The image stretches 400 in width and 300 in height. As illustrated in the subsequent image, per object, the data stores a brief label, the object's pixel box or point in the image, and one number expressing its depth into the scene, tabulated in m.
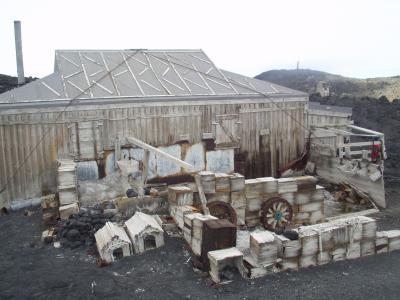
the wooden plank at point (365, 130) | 18.31
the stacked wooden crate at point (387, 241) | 11.68
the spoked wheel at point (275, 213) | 14.16
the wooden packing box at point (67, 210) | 12.78
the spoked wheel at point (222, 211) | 13.45
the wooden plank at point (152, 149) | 13.29
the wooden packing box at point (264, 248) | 10.00
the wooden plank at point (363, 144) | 18.00
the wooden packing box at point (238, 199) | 13.76
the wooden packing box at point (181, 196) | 12.81
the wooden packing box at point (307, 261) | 10.66
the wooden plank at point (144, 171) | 14.70
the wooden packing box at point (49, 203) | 13.55
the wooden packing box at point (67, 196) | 13.13
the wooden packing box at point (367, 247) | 11.45
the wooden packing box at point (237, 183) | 13.65
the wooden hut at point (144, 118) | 15.34
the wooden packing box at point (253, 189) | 14.00
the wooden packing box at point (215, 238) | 10.02
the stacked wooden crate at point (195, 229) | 10.44
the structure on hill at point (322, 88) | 43.66
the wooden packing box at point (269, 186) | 14.21
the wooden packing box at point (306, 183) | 14.66
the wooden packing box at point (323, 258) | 10.83
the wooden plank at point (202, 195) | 12.83
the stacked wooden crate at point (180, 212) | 12.03
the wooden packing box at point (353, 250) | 11.22
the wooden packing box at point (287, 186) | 14.37
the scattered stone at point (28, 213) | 14.43
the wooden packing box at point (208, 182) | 13.34
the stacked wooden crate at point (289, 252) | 10.42
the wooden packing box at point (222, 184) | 13.54
